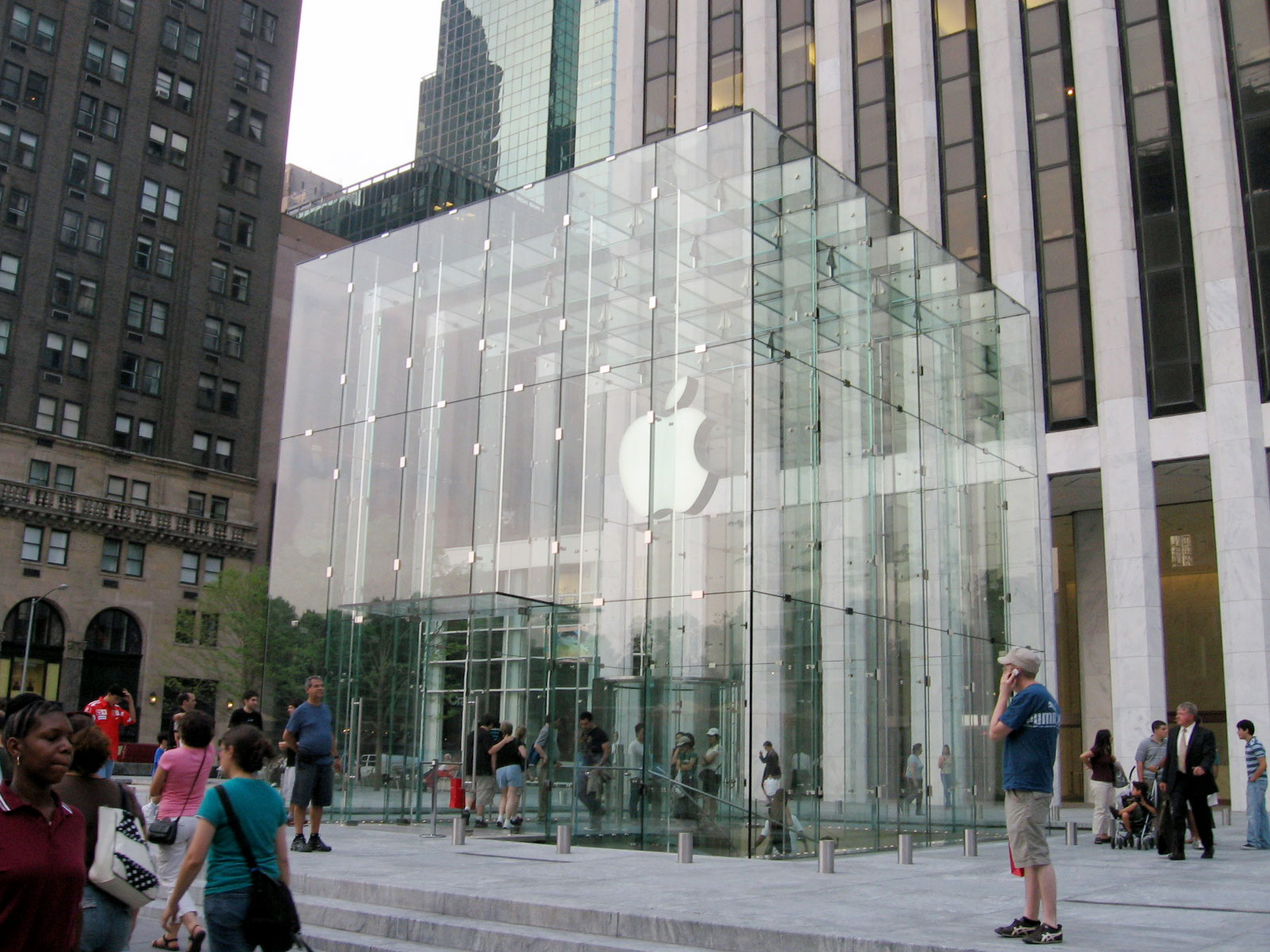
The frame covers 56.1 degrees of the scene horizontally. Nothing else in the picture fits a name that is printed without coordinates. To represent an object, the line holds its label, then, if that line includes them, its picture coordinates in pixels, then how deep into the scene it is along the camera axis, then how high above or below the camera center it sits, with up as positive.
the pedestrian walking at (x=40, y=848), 3.64 -0.47
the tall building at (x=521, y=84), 148.50 +82.30
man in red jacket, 18.36 -0.21
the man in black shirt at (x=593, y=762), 16.23 -0.68
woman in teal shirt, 5.75 -0.72
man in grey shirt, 17.64 -0.42
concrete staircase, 8.82 -1.72
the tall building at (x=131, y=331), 59.16 +19.66
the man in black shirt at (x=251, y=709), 16.27 -0.09
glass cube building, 15.89 +3.24
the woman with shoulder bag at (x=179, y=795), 8.91 -0.71
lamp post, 55.90 +3.73
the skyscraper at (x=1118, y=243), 30.70 +13.04
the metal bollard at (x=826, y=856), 13.56 -1.56
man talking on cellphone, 8.23 -0.36
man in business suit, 14.90 -0.56
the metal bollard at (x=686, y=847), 13.92 -1.54
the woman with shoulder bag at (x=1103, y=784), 18.27 -0.92
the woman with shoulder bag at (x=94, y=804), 5.50 -0.49
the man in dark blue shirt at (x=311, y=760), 14.45 -0.66
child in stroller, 17.38 -1.39
